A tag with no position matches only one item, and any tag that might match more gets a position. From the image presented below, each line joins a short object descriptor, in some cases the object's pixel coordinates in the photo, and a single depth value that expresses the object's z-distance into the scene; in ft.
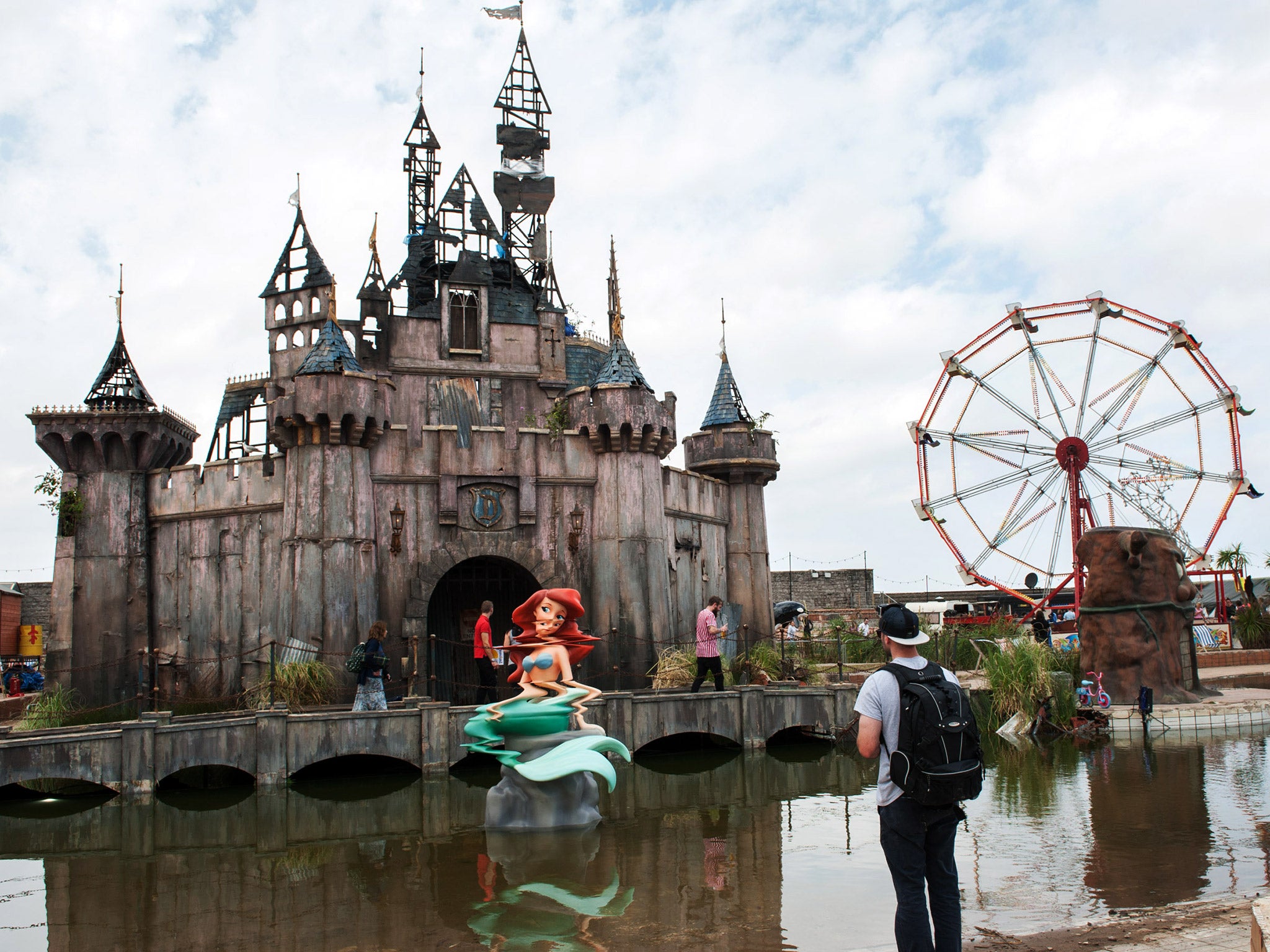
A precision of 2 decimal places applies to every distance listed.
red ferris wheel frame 107.04
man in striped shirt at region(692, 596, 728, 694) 52.49
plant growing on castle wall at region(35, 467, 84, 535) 69.56
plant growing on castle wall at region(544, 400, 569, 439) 68.90
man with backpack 16.99
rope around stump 62.54
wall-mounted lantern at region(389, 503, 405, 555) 64.95
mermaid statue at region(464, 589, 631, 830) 35.96
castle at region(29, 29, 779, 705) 63.62
